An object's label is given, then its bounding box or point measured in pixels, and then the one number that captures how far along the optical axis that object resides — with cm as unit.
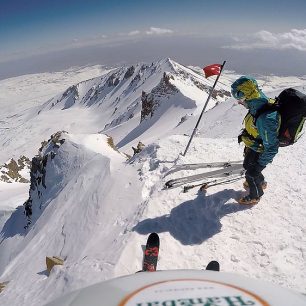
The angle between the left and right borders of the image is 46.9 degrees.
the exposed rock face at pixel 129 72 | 18572
